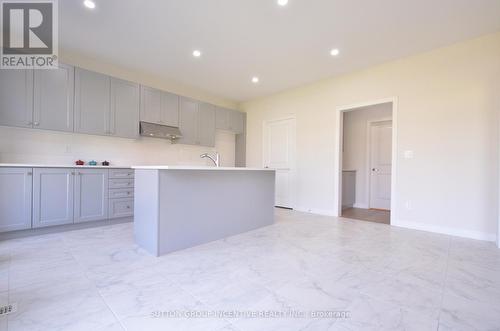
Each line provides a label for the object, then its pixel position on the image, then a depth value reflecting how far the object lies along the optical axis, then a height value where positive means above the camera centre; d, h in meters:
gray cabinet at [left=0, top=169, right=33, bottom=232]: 2.77 -0.44
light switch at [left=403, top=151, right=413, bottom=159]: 3.65 +0.20
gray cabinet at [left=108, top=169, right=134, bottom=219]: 3.62 -0.48
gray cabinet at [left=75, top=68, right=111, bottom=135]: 3.54 +0.97
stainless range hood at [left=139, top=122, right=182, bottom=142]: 4.24 +0.63
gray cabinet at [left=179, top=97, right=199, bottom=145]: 4.92 +0.94
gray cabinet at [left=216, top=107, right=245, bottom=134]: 5.69 +1.14
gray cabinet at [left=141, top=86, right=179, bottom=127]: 4.31 +1.12
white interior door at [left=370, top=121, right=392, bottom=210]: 5.52 +0.05
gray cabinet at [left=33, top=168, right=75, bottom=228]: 2.97 -0.45
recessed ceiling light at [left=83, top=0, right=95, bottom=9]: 2.54 +1.78
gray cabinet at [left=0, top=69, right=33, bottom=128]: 2.97 +0.85
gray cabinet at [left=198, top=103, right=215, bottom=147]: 5.27 +0.93
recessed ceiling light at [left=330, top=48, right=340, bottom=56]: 3.54 +1.77
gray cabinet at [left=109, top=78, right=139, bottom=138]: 3.91 +0.95
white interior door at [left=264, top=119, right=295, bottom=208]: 5.33 +0.25
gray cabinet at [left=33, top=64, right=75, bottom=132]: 3.21 +0.92
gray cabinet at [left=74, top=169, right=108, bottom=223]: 3.29 -0.47
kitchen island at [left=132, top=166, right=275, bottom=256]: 2.39 -0.49
